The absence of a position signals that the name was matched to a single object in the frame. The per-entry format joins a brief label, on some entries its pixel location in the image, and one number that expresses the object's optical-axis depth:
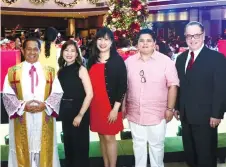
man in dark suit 2.06
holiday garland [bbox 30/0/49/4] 14.44
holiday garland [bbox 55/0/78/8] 14.73
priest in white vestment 2.04
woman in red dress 2.15
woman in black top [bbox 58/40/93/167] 2.13
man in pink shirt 2.11
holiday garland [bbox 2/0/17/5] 13.41
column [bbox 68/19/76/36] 18.84
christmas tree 4.08
